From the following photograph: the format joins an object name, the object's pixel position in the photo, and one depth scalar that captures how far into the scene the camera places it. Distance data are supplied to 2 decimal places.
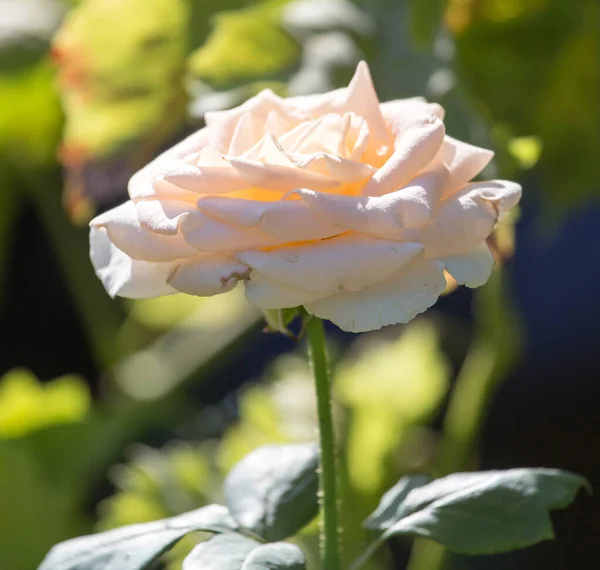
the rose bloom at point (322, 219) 0.94
